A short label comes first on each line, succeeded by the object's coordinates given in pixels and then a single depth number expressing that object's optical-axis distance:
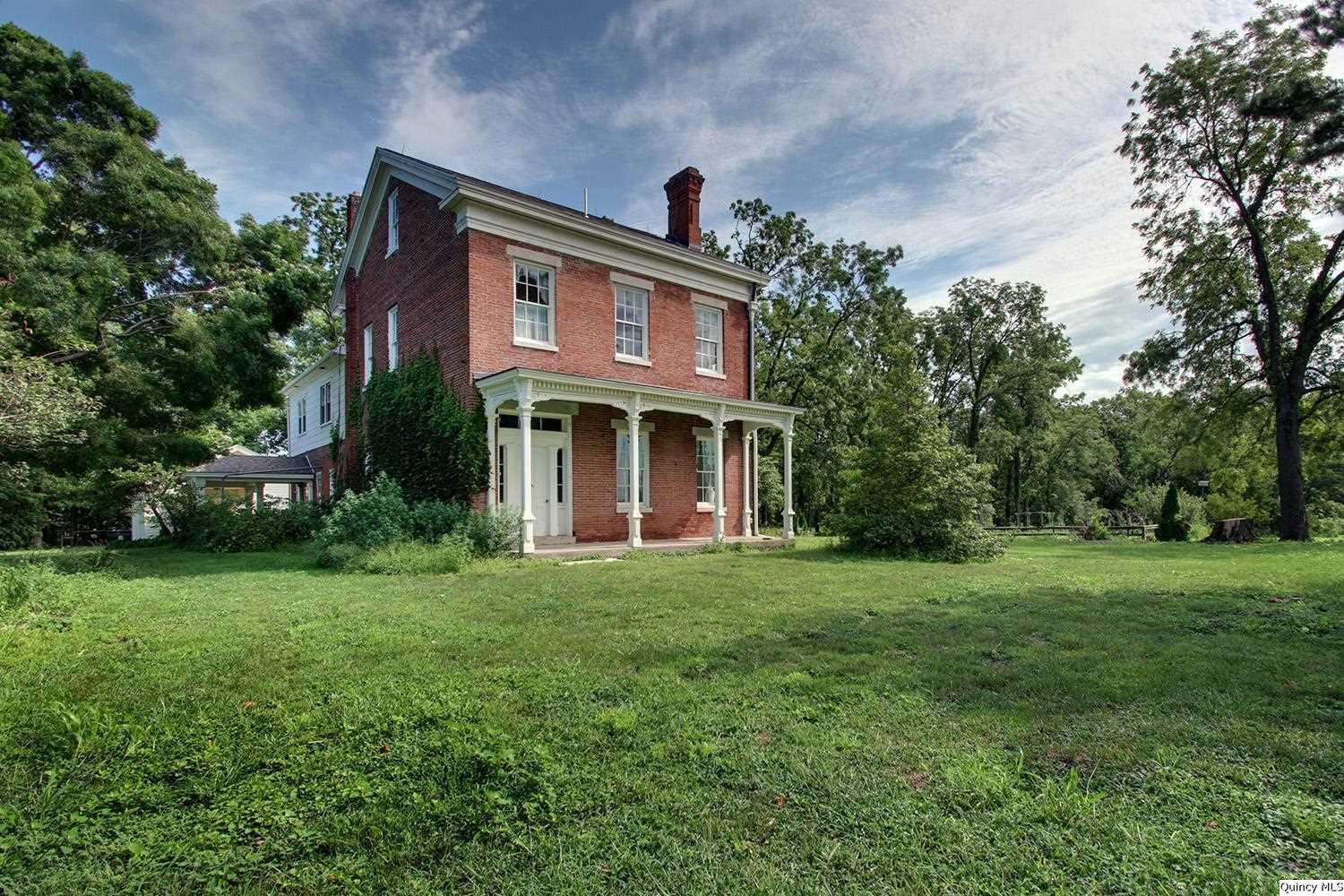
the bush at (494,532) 12.09
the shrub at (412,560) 10.16
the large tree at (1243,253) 18.97
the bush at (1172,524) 22.88
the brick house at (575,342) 13.57
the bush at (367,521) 11.65
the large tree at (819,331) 26.91
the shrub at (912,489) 12.59
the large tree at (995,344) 33.69
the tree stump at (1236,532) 19.23
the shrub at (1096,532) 23.36
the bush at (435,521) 12.18
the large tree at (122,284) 15.67
